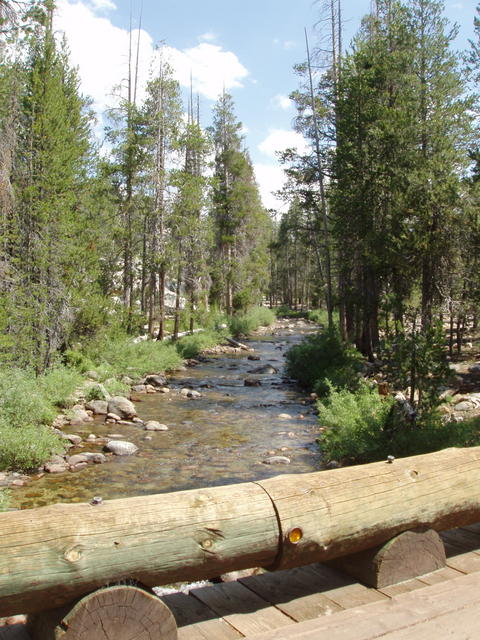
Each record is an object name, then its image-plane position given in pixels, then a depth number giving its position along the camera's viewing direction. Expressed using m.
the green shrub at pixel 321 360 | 17.00
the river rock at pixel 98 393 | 15.30
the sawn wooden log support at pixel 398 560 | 3.49
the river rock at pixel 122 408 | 14.04
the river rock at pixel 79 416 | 13.30
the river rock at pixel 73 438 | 11.39
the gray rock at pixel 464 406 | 11.75
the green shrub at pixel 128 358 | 19.03
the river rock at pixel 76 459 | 10.10
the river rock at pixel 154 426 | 12.91
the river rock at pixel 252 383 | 18.84
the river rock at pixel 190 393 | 16.87
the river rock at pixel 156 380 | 18.69
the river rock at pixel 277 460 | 10.32
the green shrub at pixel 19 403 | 10.63
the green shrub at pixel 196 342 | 24.91
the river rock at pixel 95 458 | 10.34
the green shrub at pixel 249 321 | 35.47
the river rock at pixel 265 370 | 21.58
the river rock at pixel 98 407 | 14.27
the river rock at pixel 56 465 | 9.70
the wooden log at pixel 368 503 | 3.20
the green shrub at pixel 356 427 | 9.48
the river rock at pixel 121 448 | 10.91
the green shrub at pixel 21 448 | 9.54
